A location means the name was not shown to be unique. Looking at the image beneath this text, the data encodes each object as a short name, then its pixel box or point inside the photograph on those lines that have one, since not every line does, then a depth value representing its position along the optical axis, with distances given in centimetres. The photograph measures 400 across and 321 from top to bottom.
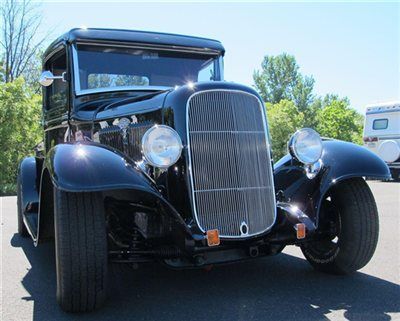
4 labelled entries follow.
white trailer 1495
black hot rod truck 300
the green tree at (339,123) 4209
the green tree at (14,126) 1447
